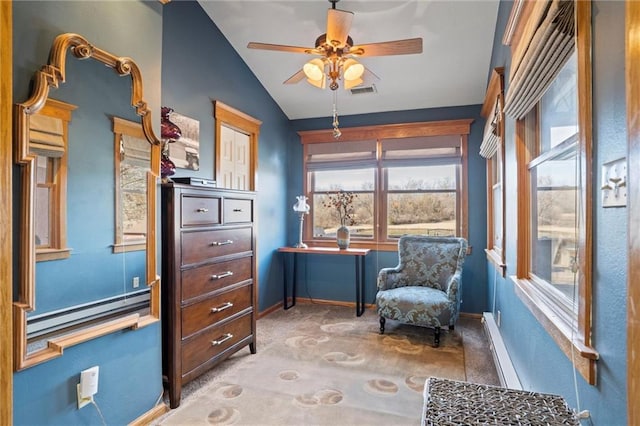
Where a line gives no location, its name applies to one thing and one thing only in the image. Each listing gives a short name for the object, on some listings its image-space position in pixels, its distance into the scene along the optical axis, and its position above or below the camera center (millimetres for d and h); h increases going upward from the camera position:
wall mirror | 1509 +51
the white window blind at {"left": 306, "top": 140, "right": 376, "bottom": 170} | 4582 +804
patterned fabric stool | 981 -602
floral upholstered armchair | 3262 -774
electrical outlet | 1702 -937
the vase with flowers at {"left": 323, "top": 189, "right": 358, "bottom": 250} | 4625 +108
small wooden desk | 4168 -618
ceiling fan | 2318 +1171
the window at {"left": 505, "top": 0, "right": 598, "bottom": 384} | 1050 +161
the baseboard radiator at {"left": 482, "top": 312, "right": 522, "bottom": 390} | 2133 -1034
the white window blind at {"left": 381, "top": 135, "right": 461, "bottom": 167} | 4266 +793
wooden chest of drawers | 2223 -482
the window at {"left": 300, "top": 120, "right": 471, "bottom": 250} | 4293 +442
